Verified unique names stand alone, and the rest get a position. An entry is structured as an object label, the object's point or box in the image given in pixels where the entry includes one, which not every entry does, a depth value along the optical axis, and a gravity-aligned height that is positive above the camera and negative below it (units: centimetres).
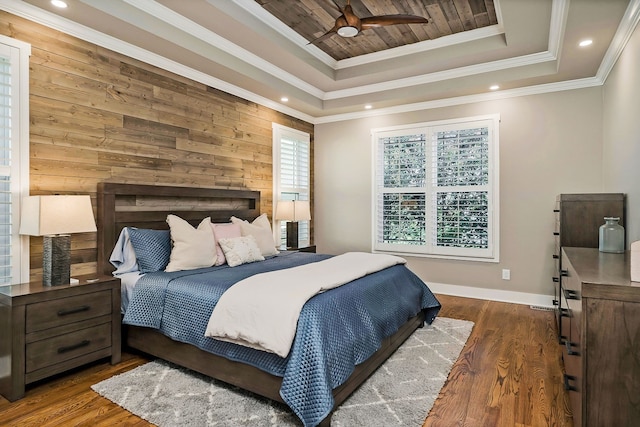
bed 205 -77
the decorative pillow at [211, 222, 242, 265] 356 -17
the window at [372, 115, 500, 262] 482 +38
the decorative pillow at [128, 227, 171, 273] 317 -28
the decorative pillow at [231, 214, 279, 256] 404 -20
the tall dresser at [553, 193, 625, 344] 328 +2
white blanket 213 -55
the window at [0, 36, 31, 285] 265 +45
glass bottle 275 -15
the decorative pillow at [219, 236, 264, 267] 349 -33
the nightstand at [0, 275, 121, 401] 233 -76
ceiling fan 287 +153
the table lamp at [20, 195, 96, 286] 254 -7
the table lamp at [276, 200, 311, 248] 509 +3
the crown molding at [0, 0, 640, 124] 282 +152
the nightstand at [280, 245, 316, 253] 517 -46
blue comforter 203 -71
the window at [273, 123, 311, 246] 531 +70
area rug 214 -115
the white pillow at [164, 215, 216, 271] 321 -28
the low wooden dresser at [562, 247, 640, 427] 161 -60
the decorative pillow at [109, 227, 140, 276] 321 -35
